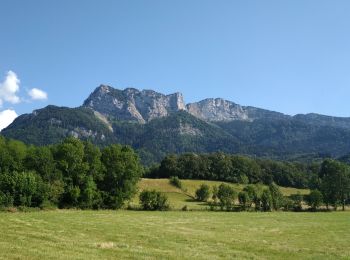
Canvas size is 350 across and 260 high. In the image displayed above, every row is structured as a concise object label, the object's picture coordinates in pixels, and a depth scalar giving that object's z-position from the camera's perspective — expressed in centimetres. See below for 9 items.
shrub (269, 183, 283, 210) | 11388
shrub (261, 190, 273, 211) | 11188
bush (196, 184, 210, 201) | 13862
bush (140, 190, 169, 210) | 9944
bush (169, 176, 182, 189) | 16240
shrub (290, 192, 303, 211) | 11575
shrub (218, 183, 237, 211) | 11108
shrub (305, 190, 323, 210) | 11656
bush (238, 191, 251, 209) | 11066
